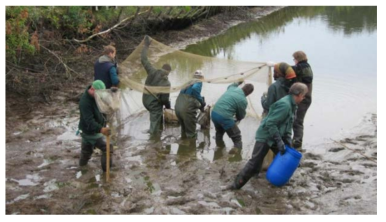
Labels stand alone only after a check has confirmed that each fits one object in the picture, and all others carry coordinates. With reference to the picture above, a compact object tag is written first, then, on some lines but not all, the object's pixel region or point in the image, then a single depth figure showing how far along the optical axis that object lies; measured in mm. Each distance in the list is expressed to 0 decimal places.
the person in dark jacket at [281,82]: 6723
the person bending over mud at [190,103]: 7781
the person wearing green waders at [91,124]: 6058
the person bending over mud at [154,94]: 7965
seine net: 7461
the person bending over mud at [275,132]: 5703
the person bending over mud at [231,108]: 7293
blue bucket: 5879
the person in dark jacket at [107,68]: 7691
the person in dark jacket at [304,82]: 7281
